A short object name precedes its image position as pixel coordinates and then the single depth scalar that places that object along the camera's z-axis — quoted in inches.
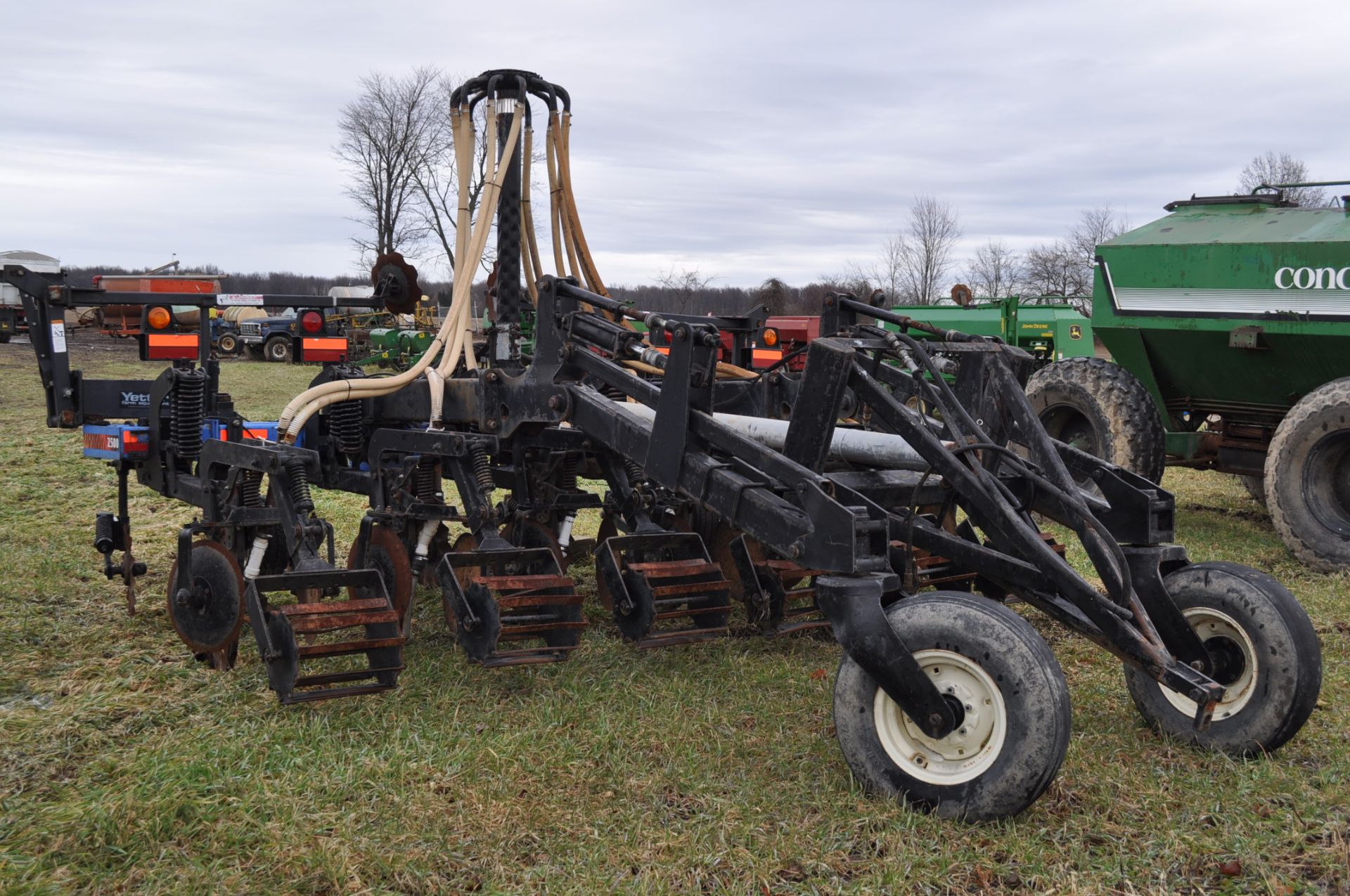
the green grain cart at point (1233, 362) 294.5
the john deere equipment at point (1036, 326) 601.6
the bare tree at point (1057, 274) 1262.3
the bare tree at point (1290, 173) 1434.5
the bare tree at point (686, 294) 1257.4
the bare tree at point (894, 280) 1557.9
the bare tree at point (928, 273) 1577.3
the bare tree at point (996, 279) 1534.2
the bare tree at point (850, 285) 1270.4
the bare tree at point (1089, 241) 1437.9
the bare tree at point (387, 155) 1253.1
